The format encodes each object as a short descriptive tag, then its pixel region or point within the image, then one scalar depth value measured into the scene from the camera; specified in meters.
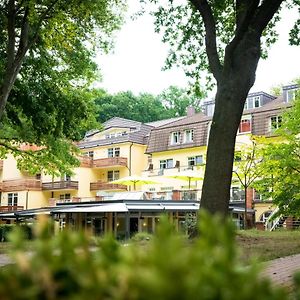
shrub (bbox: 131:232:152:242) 12.89
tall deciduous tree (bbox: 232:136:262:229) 22.41
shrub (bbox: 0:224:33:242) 21.13
